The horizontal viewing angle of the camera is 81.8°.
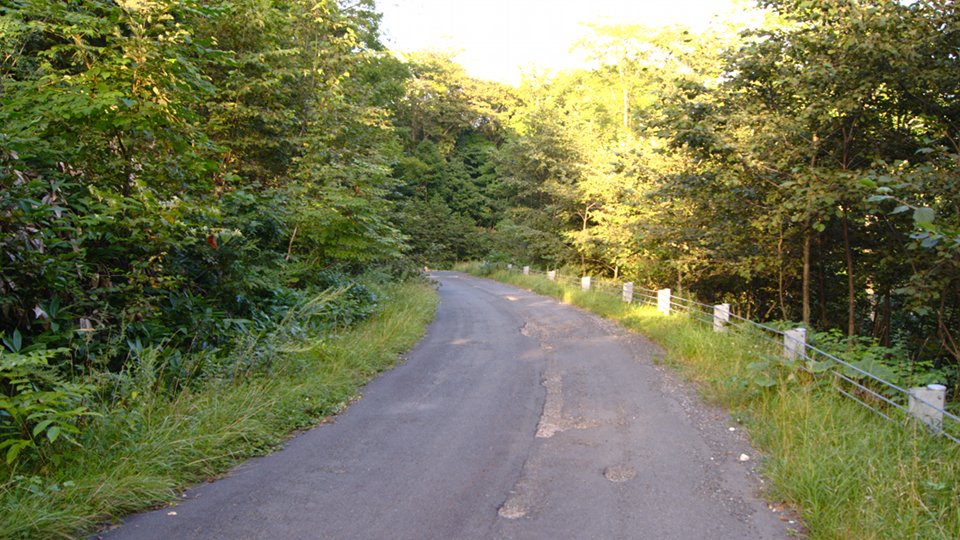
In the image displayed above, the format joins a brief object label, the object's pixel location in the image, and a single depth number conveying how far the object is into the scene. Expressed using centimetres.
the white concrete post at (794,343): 713
